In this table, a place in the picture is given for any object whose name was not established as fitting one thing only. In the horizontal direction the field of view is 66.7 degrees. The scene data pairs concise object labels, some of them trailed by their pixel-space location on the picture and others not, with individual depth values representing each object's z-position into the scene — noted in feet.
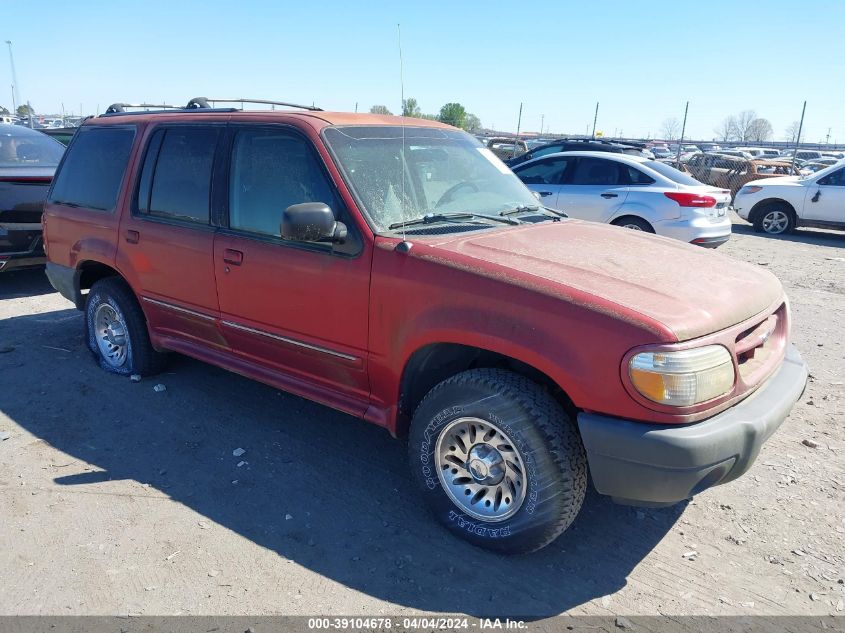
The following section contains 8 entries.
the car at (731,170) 58.75
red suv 8.39
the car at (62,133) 42.91
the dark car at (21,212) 22.31
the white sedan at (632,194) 29.14
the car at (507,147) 65.72
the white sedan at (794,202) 41.06
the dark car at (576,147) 38.39
